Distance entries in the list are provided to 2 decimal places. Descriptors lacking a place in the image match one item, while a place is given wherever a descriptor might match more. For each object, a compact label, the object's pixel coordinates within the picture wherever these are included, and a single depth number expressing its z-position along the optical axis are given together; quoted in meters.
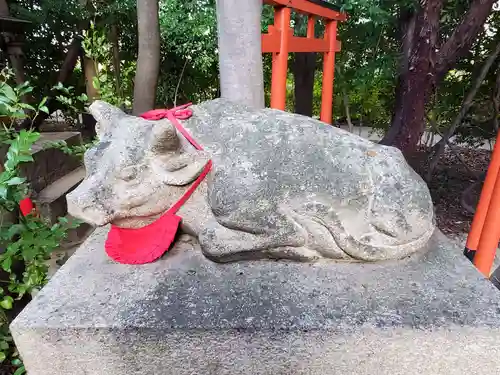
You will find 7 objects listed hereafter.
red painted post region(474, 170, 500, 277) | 1.53
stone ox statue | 1.15
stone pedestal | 1.02
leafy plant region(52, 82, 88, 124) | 5.06
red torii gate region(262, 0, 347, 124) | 2.09
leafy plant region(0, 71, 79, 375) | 1.22
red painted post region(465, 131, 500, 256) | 1.65
